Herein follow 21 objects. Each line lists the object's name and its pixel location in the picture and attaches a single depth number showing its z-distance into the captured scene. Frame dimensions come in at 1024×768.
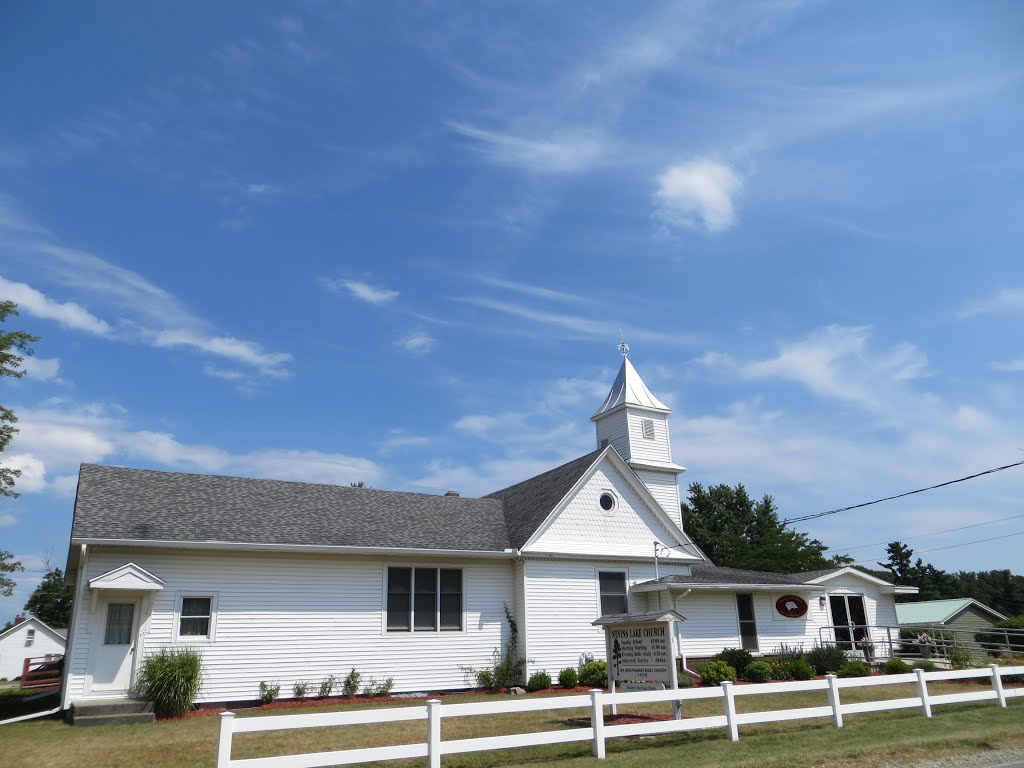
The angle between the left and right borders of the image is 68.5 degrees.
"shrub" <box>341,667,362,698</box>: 19.19
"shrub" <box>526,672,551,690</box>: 20.83
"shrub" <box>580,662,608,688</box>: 20.95
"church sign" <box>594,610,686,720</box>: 14.44
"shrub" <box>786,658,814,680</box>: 22.02
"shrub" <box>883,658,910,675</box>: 23.62
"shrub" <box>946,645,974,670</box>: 23.66
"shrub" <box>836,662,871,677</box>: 22.44
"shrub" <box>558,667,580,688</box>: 21.03
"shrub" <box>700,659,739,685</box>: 20.28
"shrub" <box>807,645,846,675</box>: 23.38
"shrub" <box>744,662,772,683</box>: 21.59
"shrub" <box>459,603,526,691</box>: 20.97
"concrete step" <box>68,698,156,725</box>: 15.21
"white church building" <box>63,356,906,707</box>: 17.59
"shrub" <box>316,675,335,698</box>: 18.92
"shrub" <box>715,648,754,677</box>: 22.29
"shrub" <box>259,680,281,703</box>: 18.17
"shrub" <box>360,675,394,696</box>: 19.47
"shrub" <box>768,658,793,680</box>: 21.95
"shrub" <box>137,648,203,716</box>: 16.30
